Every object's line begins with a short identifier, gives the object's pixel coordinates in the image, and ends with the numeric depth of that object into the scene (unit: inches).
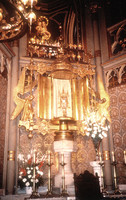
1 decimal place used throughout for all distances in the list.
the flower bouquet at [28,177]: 273.7
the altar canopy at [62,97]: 367.6
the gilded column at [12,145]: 318.3
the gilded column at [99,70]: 351.1
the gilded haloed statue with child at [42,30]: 450.6
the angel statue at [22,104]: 343.9
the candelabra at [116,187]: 226.1
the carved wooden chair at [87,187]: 152.2
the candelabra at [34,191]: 210.1
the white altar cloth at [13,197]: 286.9
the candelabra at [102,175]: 220.4
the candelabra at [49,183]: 217.0
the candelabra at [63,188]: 216.9
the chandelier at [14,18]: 161.9
